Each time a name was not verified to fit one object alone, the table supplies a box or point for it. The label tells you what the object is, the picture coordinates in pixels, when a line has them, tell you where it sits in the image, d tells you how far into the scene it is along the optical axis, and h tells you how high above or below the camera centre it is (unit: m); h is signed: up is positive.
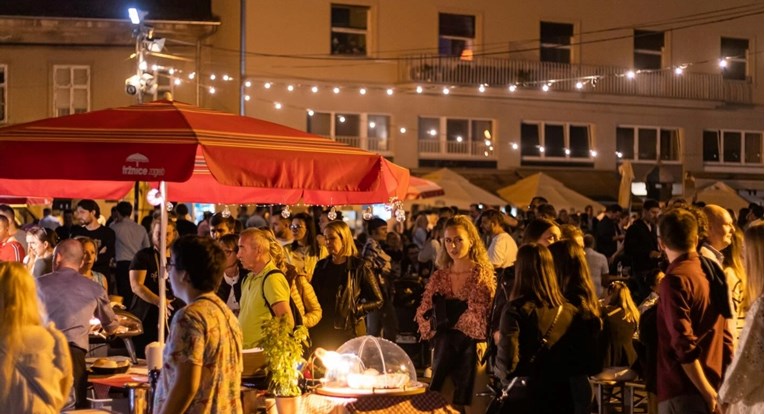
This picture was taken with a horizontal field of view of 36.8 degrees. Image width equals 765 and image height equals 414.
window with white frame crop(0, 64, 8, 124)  33.09 +3.80
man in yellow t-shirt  8.84 -0.50
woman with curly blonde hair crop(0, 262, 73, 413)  5.71 -0.65
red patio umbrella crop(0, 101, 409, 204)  7.12 +0.46
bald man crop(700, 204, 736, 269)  8.16 -0.05
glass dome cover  8.23 -1.05
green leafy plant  7.74 -0.89
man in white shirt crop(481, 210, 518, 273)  12.84 -0.25
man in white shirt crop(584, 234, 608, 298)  13.74 -0.52
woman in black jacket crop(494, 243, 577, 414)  7.36 -0.70
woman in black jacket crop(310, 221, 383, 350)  10.80 -0.64
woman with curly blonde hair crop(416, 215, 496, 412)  9.40 -0.73
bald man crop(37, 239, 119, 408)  7.99 -0.54
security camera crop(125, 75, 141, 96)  21.81 +2.64
